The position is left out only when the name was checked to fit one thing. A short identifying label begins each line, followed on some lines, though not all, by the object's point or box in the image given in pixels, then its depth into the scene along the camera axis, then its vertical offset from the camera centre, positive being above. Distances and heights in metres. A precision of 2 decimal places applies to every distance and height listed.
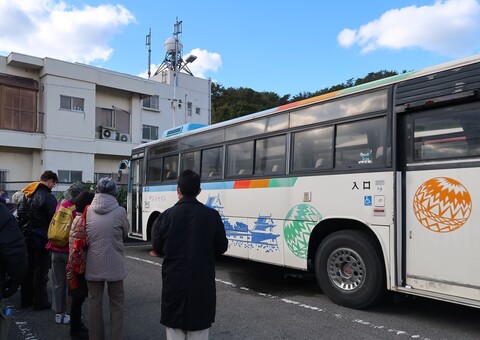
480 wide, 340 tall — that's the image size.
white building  22.00 +3.71
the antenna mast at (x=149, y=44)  41.38 +14.12
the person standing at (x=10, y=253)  2.83 -0.53
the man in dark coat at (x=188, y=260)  3.02 -0.61
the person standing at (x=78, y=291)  4.32 -1.21
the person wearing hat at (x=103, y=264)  4.08 -0.86
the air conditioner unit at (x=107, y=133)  25.53 +3.04
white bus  4.66 -0.07
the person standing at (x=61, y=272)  5.09 -1.18
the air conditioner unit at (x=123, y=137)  26.59 +2.85
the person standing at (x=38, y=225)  5.55 -0.64
